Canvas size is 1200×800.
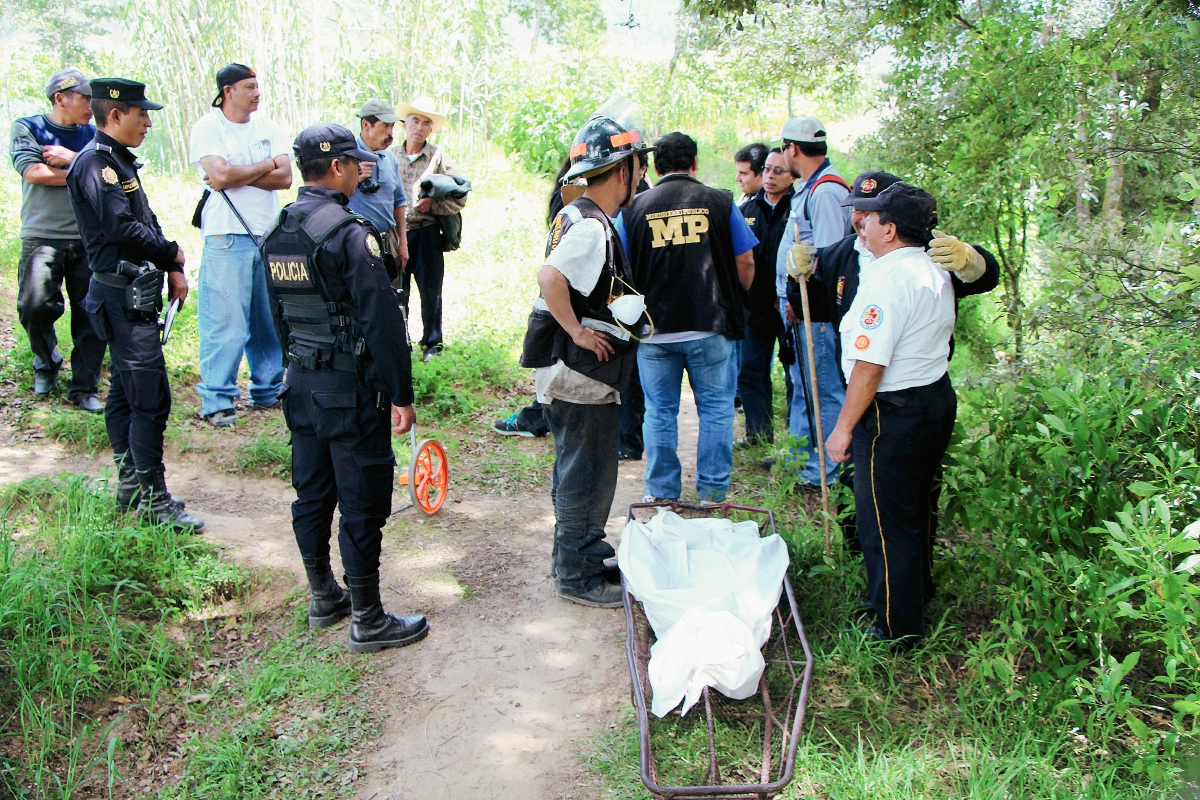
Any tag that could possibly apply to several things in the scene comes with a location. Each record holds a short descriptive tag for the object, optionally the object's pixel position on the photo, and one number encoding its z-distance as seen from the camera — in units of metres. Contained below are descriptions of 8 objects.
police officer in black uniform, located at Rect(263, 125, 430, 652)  3.12
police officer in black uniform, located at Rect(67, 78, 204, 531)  4.01
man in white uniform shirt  2.97
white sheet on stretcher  2.79
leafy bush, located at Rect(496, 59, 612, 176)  13.07
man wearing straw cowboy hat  6.58
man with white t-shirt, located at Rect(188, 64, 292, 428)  5.36
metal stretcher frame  2.29
